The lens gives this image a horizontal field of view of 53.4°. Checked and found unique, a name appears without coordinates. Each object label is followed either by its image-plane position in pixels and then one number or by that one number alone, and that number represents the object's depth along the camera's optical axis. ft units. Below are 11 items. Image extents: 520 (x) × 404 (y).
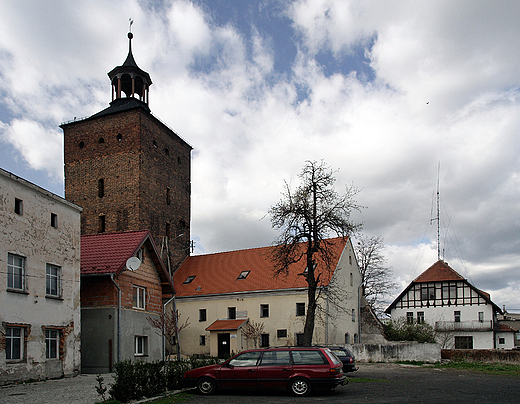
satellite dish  78.89
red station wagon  49.08
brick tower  143.43
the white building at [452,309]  160.45
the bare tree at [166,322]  76.83
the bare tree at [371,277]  166.61
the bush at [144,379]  44.01
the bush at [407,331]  126.11
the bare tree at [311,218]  88.02
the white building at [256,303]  127.54
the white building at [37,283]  58.61
